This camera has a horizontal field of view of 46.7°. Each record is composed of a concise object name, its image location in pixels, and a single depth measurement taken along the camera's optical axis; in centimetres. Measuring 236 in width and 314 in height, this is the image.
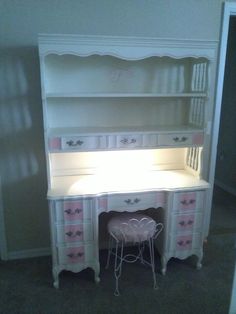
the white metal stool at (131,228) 202
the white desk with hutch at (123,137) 204
